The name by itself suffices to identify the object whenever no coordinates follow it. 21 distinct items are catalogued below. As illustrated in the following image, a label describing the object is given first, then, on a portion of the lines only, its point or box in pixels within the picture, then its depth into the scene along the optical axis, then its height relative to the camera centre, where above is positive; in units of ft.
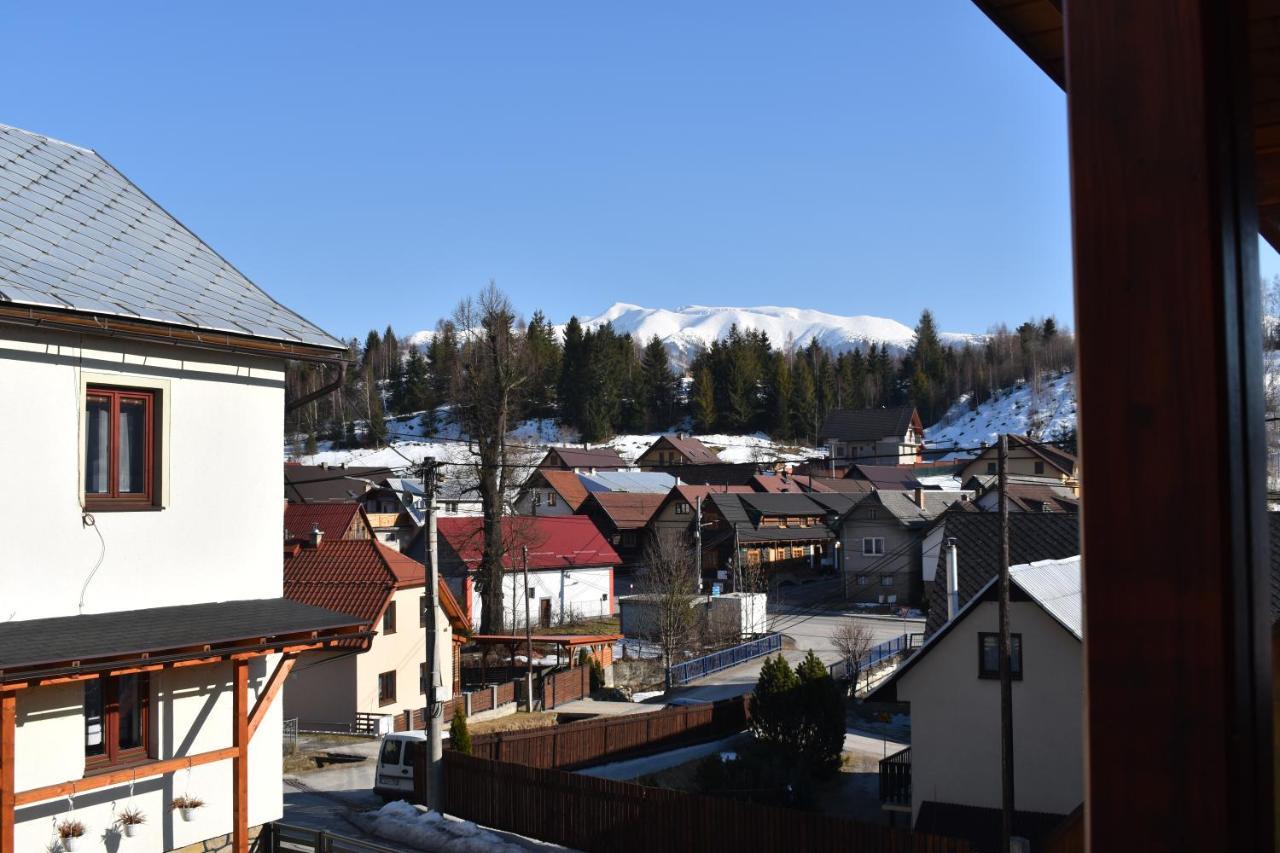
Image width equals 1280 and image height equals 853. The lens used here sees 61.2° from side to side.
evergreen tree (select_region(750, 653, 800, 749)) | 82.69 -16.77
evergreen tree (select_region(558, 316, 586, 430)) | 387.55 +41.51
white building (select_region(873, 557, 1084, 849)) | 61.36 -13.10
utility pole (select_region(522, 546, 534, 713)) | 109.19 -19.14
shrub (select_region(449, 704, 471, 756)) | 74.08 -16.72
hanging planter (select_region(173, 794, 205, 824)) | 37.76 -10.79
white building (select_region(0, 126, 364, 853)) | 34.12 -1.23
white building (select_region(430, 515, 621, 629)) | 163.53 -11.64
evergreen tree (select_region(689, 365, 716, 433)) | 405.18 +32.27
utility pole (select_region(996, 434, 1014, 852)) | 51.21 -9.97
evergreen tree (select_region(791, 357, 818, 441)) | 402.93 +29.21
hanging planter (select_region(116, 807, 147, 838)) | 36.04 -10.85
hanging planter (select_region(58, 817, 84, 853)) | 34.35 -10.64
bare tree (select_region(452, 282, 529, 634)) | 133.49 +11.59
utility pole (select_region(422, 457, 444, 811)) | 62.34 -10.49
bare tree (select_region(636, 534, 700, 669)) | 130.31 -13.72
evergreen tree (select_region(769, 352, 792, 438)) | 400.26 +31.30
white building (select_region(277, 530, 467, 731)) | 99.96 -13.61
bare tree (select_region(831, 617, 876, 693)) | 116.88 -17.81
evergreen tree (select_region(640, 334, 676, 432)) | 417.34 +38.12
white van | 75.10 -19.09
